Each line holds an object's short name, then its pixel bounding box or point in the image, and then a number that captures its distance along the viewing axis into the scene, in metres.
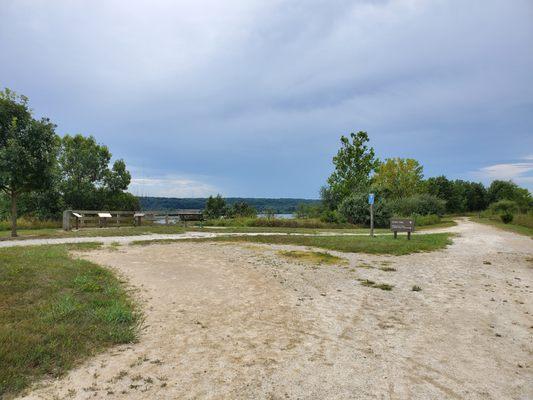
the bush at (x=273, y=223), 26.91
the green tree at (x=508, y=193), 54.25
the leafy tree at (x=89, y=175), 29.86
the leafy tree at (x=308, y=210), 38.73
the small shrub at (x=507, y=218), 29.52
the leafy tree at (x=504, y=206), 42.11
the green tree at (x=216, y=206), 43.83
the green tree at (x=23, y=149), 14.59
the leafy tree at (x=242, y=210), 33.88
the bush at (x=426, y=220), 30.30
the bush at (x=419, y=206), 35.28
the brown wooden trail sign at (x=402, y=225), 15.45
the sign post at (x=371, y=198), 17.75
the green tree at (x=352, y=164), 39.66
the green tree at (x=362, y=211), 28.31
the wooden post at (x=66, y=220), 19.47
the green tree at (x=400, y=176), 51.72
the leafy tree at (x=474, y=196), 70.76
